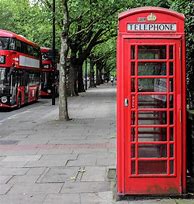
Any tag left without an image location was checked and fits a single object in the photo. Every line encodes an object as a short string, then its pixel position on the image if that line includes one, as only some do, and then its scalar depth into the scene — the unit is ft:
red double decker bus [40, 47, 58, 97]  123.65
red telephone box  19.39
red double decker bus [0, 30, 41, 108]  74.02
